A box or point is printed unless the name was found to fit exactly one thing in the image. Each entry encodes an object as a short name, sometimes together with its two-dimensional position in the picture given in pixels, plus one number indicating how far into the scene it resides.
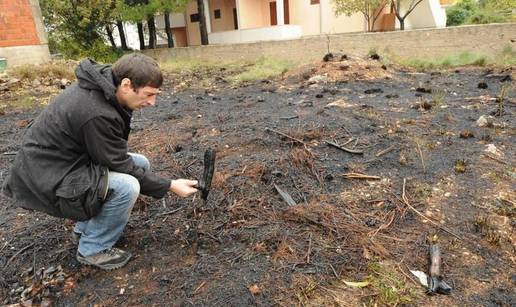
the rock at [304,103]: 5.32
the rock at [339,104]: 5.06
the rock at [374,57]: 8.45
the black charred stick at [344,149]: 3.40
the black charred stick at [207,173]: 2.24
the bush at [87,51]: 17.23
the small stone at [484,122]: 3.99
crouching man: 1.78
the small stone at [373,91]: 5.99
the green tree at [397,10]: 14.33
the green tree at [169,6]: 16.00
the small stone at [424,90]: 5.80
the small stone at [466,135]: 3.69
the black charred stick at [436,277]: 1.94
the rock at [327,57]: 8.16
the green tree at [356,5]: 14.69
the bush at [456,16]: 19.73
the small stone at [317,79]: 7.06
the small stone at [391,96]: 5.56
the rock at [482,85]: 5.86
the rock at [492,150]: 3.33
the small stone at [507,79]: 6.35
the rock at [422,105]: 4.77
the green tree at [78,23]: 16.34
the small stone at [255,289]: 1.91
